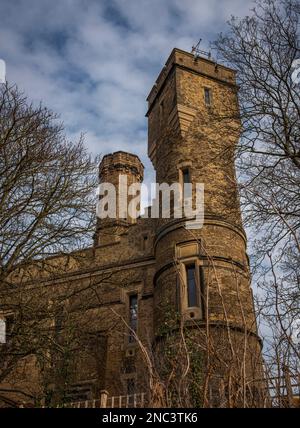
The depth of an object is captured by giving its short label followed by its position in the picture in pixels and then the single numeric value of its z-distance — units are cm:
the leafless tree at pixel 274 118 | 923
